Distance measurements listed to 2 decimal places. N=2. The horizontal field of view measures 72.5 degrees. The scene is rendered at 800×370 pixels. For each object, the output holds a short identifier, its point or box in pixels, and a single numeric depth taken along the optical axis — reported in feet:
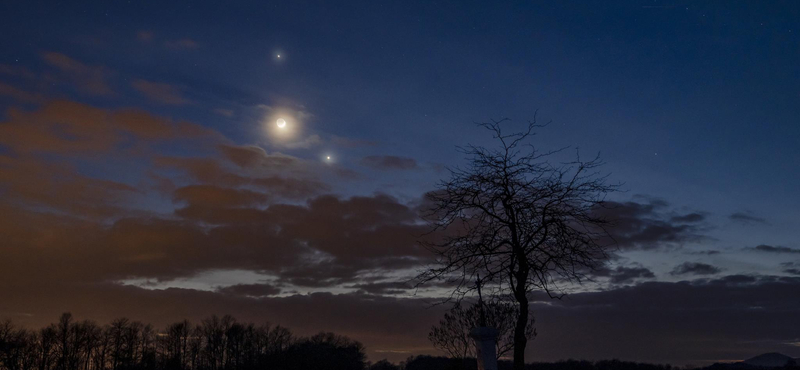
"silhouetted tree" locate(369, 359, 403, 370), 205.50
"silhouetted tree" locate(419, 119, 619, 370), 40.50
